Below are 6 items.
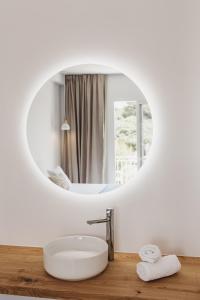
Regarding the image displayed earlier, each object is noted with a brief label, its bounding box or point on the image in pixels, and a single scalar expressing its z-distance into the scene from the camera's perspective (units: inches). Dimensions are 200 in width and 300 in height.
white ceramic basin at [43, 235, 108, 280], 53.6
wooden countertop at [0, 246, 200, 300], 50.4
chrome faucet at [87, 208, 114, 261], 62.8
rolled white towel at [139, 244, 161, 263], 55.9
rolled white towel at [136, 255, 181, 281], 53.8
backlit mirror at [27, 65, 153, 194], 64.8
